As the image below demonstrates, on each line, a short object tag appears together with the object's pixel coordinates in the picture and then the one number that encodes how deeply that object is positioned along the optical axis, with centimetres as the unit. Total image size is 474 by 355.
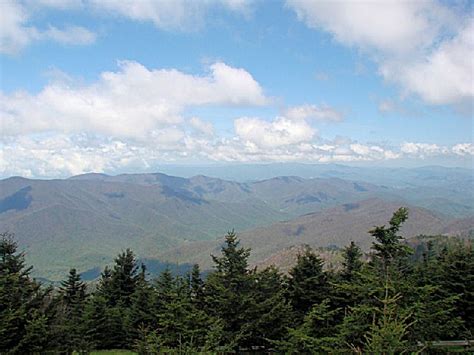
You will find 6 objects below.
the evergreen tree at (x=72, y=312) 2505
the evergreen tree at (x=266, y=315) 2341
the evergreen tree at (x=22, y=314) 2173
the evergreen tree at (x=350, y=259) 3629
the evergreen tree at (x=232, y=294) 2323
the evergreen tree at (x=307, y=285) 3106
